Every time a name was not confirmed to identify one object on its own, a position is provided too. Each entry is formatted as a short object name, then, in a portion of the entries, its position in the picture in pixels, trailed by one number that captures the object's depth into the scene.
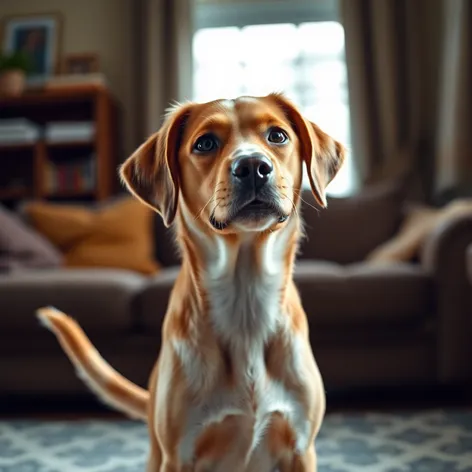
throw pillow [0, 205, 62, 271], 2.63
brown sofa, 2.11
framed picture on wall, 4.03
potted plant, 3.68
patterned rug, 1.62
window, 3.99
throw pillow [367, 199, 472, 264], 2.47
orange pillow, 2.74
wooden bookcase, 3.71
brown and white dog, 0.98
